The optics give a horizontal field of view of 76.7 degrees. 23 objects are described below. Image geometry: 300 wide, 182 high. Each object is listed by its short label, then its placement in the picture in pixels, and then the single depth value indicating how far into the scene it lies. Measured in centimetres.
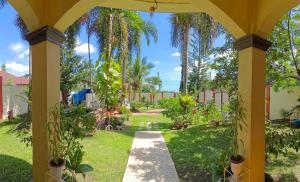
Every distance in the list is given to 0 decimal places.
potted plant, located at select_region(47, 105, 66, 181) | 266
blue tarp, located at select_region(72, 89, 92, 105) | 1419
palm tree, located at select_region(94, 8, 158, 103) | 860
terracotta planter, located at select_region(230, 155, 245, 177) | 279
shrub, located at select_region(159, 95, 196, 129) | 843
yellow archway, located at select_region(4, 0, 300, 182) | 271
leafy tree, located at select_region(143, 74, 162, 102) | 2671
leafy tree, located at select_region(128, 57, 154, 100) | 1962
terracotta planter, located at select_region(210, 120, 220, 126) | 851
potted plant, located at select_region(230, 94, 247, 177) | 281
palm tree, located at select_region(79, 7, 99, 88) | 918
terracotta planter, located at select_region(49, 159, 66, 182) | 261
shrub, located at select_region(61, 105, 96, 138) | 288
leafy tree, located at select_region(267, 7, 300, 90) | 513
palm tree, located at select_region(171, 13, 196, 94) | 960
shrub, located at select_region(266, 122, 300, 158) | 326
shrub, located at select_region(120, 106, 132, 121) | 928
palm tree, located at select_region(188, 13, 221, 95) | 886
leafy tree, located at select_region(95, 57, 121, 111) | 805
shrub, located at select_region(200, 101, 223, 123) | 853
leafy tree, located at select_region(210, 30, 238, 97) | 639
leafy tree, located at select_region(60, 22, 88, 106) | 1148
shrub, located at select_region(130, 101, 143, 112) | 1544
